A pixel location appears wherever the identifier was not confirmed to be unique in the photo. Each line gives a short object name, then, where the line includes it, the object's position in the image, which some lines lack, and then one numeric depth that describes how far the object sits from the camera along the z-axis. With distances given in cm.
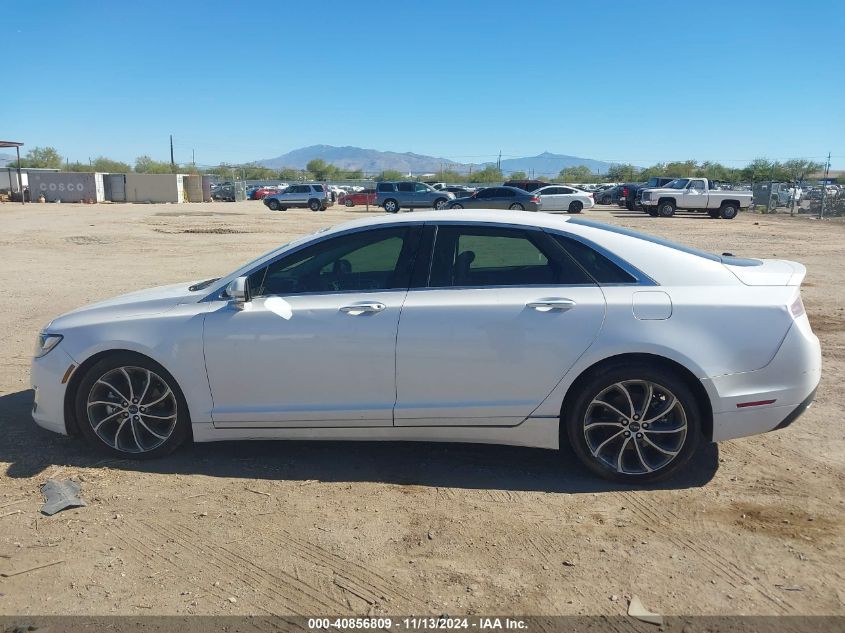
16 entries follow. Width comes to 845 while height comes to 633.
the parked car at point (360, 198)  5078
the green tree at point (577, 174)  11266
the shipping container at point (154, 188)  5859
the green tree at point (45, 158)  10644
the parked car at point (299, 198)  4834
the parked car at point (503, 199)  3612
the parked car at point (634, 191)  4428
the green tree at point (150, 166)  10450
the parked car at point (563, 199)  4350
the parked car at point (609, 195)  5597
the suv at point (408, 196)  4322
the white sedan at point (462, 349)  421
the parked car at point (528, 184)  5092
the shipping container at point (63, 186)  5506
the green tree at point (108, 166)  10675
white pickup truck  3684
